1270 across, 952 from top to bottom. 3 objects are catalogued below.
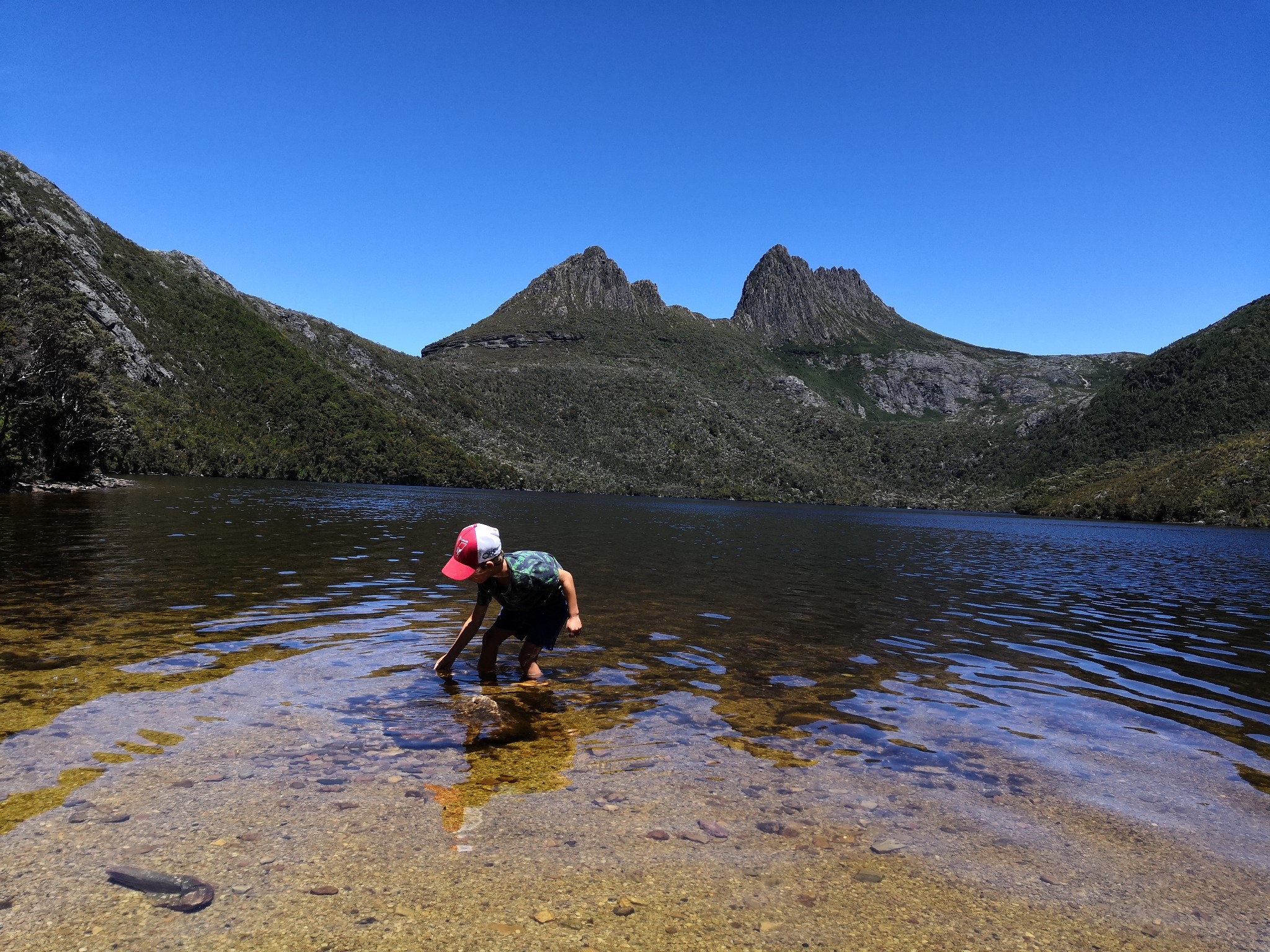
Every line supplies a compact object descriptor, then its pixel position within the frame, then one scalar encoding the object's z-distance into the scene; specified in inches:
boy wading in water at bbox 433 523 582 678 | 367.9
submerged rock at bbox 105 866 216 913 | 169.5
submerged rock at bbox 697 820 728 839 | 226.8
